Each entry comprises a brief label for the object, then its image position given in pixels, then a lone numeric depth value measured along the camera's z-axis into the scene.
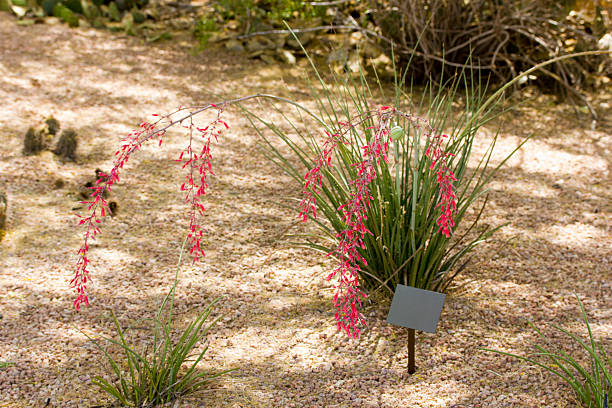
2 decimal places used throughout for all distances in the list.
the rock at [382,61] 4.59
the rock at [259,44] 4.83
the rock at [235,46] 4.89
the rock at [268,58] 4.68
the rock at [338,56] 4.54
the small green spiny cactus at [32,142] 3.23
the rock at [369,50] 4.65
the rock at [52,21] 5.13
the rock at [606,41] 3.30
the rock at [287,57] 4.68
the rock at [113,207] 2.83
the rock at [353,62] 4.49
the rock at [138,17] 5.22
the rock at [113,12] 5.23
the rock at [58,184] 3.01
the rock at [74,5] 5.23
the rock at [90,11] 5.23
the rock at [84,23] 5.18
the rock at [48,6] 5.18
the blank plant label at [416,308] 1.76
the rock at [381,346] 2.06
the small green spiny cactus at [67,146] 3.25
